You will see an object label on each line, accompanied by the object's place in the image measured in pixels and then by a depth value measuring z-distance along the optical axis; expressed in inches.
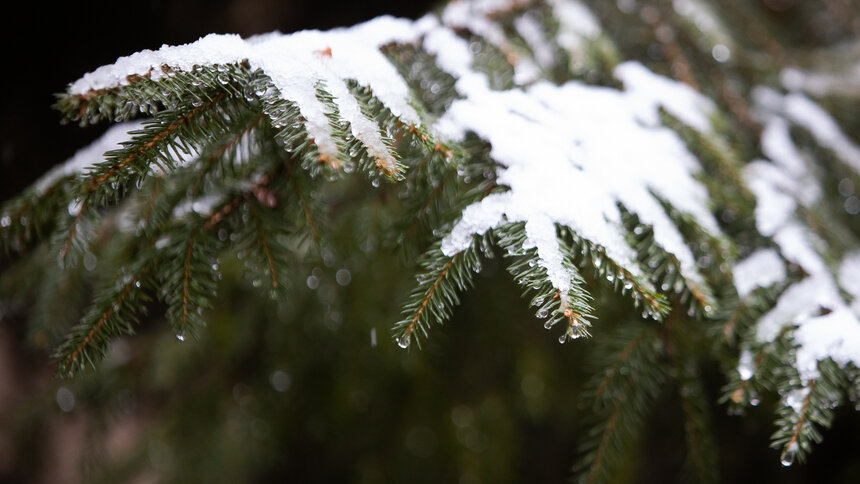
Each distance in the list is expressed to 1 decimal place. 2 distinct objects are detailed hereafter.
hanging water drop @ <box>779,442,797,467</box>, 25.6
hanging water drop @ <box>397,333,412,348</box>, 25.3
